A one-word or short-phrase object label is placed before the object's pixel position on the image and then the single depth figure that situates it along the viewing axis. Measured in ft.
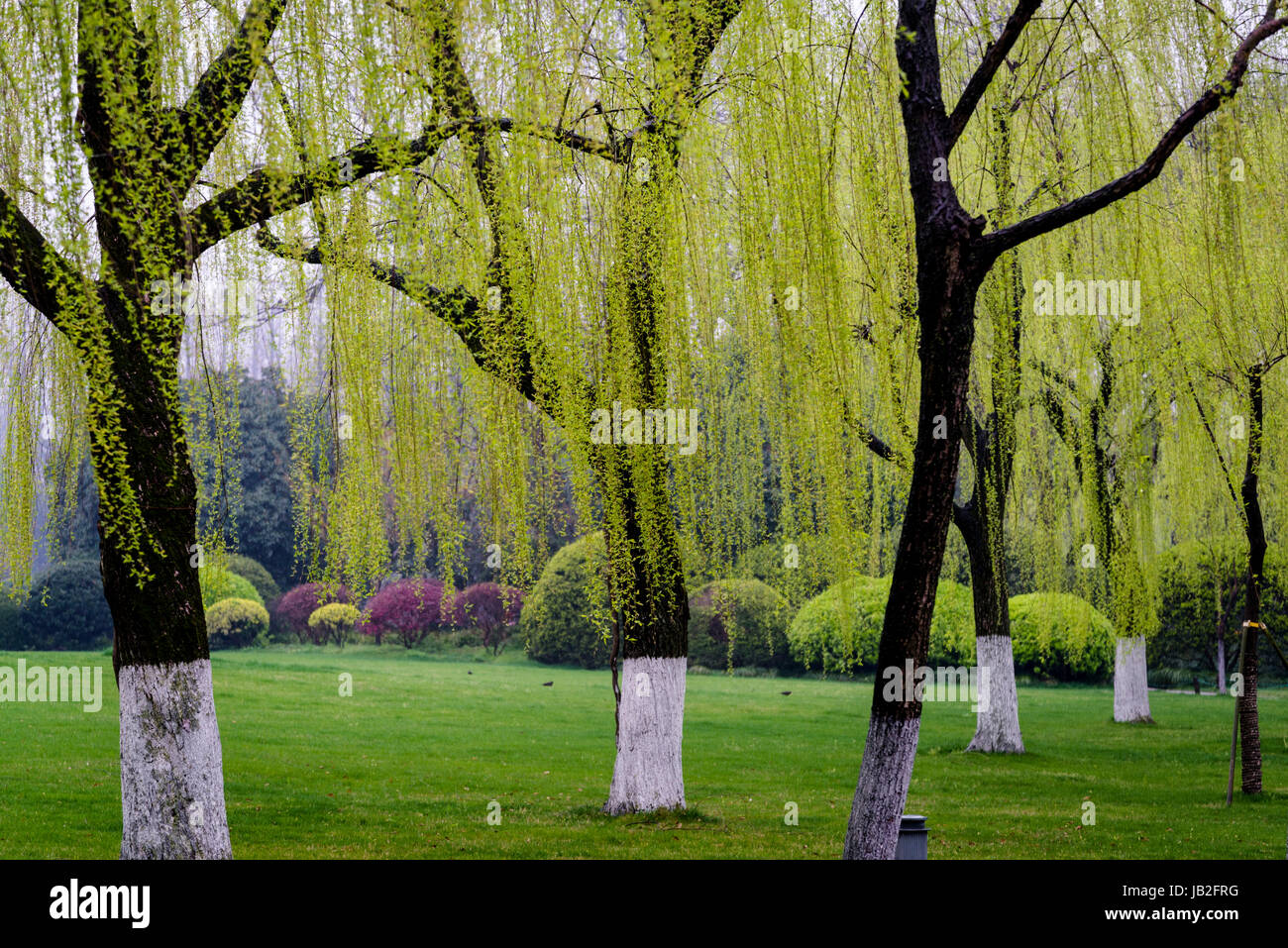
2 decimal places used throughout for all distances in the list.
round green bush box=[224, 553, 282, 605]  85.87
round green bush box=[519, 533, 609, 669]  74.43
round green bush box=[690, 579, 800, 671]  72.54
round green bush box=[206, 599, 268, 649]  80.74
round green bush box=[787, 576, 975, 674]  63.67
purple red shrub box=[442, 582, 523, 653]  84.89
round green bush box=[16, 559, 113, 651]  76.84
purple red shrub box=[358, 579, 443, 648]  87.76
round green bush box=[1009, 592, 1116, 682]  67.36
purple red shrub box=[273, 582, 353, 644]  88.28
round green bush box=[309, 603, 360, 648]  86.68
